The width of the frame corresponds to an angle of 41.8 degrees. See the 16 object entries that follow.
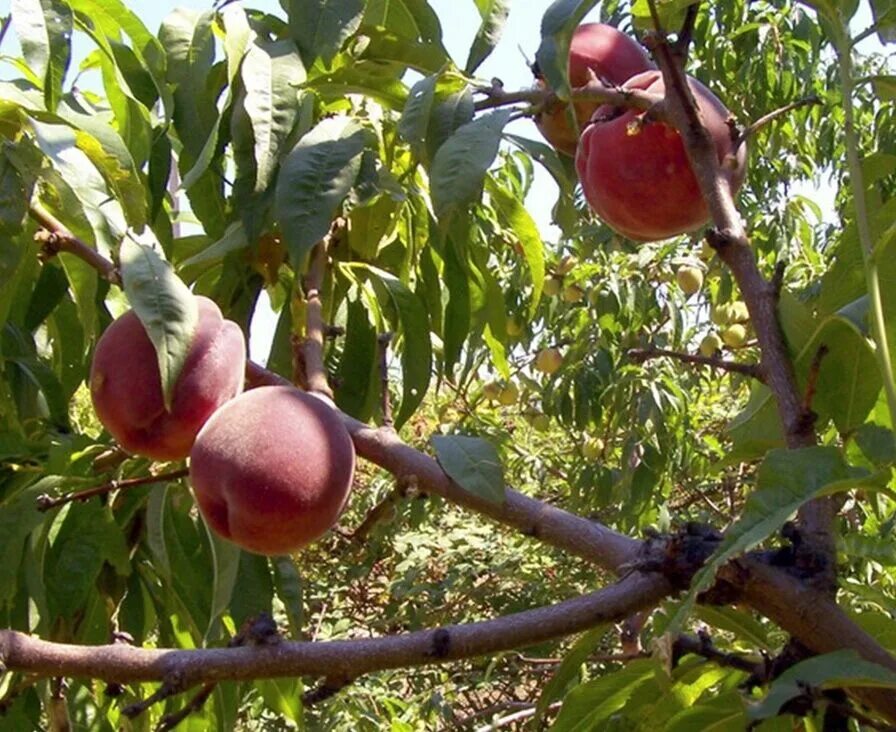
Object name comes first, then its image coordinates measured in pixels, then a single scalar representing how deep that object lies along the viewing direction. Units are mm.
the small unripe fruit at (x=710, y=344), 3617
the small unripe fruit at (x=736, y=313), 3643
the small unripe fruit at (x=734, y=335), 3549
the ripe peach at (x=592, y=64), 1141
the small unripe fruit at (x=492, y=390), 3791
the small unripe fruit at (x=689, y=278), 3432
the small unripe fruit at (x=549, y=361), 3654
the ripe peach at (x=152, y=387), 957
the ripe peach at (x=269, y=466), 919
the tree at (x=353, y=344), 696
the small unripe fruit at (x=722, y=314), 3600
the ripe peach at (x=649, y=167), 1017
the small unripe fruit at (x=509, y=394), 3760
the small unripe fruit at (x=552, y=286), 3551
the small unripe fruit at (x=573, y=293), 3492
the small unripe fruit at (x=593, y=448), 3572
